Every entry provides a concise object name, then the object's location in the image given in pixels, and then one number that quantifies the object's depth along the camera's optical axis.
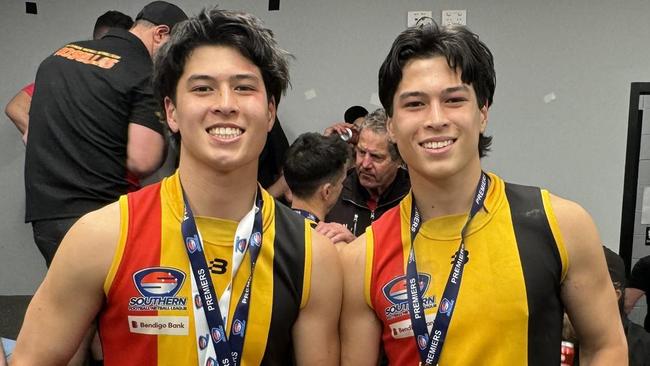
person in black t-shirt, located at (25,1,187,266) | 2.61
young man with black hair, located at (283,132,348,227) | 2.75
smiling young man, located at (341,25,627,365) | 1.55
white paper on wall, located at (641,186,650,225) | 5.10
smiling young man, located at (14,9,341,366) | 1.49
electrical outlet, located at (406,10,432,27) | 4.77
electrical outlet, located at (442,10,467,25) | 4.77
